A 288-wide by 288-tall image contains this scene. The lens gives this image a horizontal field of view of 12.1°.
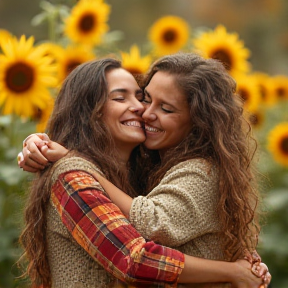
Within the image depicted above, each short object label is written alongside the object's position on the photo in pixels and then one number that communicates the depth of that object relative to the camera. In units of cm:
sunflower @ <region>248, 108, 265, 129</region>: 952
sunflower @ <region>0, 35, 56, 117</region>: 740
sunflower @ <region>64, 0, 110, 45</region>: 851
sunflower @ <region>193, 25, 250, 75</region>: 934
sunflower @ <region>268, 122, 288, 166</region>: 928
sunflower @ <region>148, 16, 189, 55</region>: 978
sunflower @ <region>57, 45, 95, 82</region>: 795
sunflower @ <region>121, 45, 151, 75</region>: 808
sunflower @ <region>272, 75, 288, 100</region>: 1027
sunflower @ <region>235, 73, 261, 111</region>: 911
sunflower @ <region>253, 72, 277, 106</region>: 995
